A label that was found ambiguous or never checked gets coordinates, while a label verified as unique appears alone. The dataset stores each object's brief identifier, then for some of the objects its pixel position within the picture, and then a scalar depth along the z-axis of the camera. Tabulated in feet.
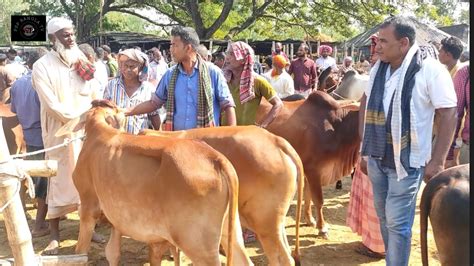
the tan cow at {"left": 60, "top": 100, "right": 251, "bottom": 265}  11.08
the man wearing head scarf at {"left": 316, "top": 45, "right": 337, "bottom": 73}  45.29
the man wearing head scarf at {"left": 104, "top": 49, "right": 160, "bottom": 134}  16.11
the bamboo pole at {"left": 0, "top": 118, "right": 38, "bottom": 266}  8.39
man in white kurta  15.88
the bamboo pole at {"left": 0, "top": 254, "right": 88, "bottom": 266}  9.64
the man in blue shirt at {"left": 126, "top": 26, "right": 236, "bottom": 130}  15.07
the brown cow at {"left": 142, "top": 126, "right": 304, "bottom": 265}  13.01
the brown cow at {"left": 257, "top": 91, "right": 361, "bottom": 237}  19.38
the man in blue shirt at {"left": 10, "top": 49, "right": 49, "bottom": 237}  18.26
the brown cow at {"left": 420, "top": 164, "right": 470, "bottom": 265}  10.07
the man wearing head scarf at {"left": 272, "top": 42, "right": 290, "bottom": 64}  54.75
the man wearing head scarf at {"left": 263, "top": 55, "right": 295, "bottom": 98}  29.19
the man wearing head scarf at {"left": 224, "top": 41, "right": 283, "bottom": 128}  16.72
